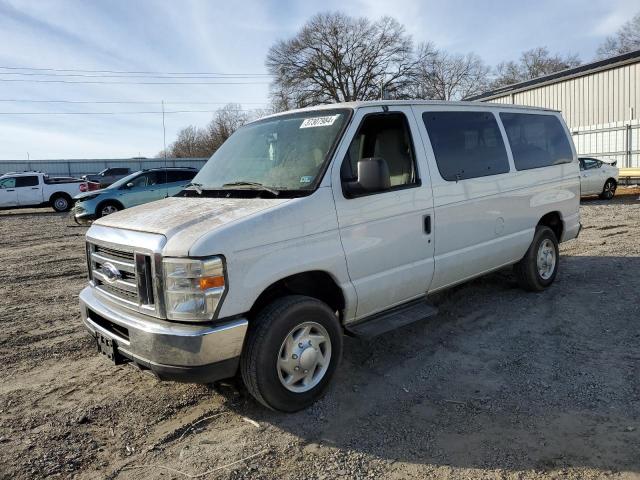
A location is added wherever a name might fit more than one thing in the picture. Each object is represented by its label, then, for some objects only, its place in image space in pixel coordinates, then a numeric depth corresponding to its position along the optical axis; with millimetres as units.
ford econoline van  3125
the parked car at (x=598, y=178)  15750
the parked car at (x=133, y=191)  14962
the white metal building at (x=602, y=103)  22438
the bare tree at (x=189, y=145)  76631
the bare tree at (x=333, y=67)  47875
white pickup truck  22031
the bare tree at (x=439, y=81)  50312
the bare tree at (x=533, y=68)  59812
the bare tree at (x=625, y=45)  48141
